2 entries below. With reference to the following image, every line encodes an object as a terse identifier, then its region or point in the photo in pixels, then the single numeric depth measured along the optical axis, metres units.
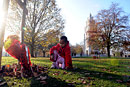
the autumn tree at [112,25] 28.25
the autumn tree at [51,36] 22.17
